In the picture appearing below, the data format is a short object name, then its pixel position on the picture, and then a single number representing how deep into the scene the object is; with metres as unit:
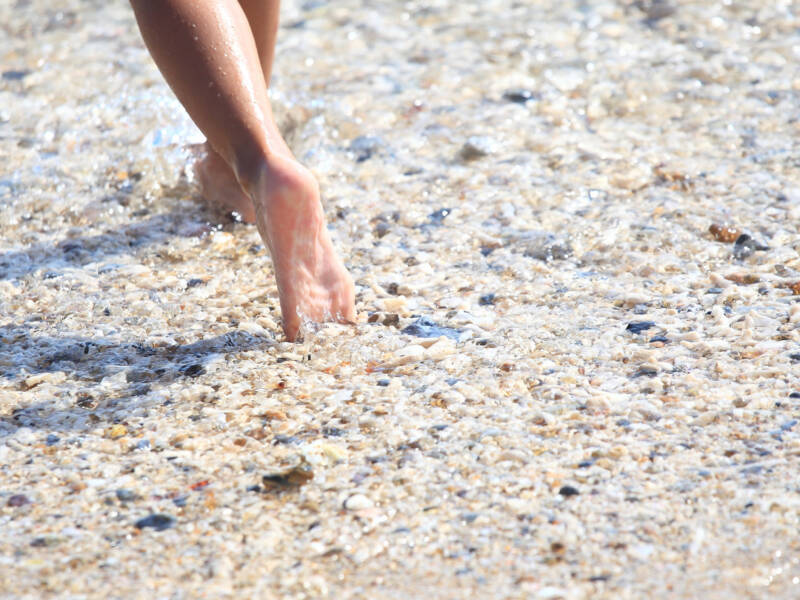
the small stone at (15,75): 6.81
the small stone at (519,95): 6.35
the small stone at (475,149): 5.74
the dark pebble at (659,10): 7.50
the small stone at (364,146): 5.82
